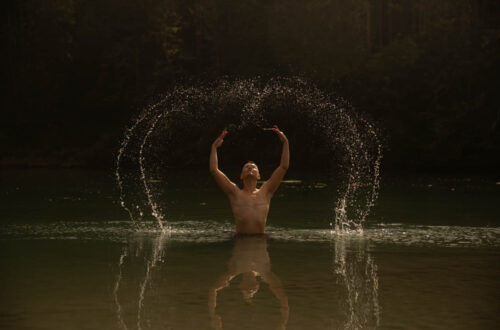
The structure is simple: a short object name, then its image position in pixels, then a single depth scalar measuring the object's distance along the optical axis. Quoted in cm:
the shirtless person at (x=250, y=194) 1706
